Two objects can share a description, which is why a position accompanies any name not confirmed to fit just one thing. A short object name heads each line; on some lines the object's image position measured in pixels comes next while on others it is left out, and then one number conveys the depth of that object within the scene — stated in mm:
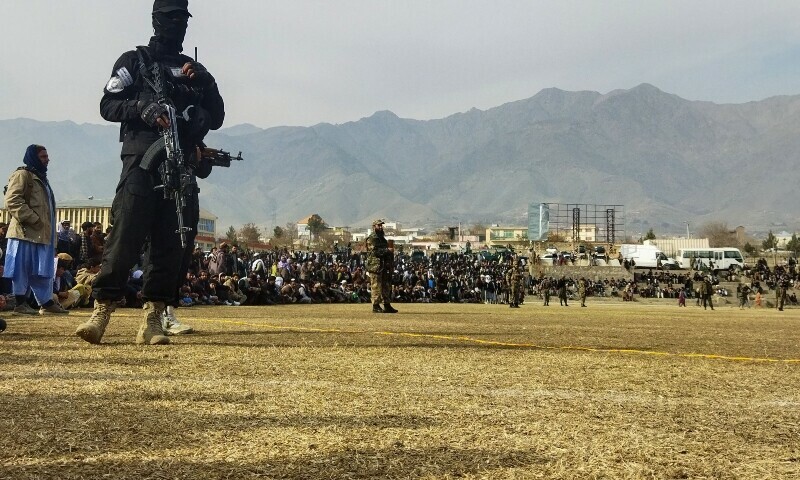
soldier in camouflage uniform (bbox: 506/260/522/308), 32312
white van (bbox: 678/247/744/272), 78438
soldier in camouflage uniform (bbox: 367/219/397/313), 19080
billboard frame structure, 130375
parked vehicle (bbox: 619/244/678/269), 84688
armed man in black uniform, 7637
